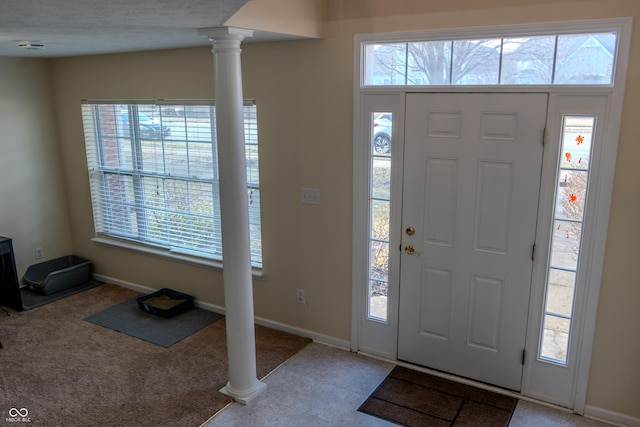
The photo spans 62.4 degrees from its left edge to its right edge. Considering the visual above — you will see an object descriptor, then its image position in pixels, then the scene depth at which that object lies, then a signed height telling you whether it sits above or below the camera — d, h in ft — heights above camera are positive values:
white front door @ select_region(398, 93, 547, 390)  10.00 -2.15
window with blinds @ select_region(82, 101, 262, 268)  13.83 -1.49
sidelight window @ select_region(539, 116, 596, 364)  9.39 -2.13
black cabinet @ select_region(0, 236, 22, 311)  14.64 -4.33
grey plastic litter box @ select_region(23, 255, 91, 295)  15.92 -4.71
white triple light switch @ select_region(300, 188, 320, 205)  12.39 -1.76
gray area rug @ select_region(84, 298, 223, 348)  13.35 -5.30
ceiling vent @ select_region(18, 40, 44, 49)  11.16 +1.67
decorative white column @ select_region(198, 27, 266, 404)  9.45 -1.79
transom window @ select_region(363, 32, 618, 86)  9.11 +1.10
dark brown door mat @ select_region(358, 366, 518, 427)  10.03 -5.57
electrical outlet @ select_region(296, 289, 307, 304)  13.16 -4.34
